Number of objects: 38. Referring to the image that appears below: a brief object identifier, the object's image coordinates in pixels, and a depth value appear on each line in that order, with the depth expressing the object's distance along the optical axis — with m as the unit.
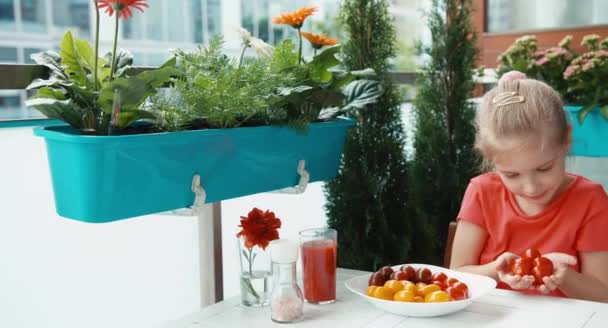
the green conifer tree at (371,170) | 1.93
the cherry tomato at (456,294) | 1.26
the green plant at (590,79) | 2.07
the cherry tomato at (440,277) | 1.37
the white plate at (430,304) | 1.21
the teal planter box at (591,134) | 2.12
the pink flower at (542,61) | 2.22
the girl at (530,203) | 1.44
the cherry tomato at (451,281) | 1.31
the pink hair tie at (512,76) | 1.61
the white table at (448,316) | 1.21
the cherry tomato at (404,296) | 1.24
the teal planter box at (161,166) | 1.13
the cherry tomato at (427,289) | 1.27
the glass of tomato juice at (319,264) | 1.35
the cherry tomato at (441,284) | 1.32
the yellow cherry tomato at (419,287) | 1.28
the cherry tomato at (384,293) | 1.27
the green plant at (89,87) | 1.11
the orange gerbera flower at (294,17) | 1.48
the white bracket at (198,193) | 1.30
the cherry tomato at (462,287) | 1.28
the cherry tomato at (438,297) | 1.23
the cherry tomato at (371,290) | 1.30
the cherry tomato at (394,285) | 1.29
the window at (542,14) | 2.54
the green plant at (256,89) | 1.28
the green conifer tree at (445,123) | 2.20
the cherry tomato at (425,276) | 1.37
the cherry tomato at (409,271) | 1.37
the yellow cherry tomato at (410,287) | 1.28
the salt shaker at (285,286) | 1.24
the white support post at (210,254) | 1.75
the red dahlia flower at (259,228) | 1.33
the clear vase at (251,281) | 1.35
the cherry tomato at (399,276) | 1.37
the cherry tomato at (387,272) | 1.37
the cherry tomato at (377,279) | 1.35
